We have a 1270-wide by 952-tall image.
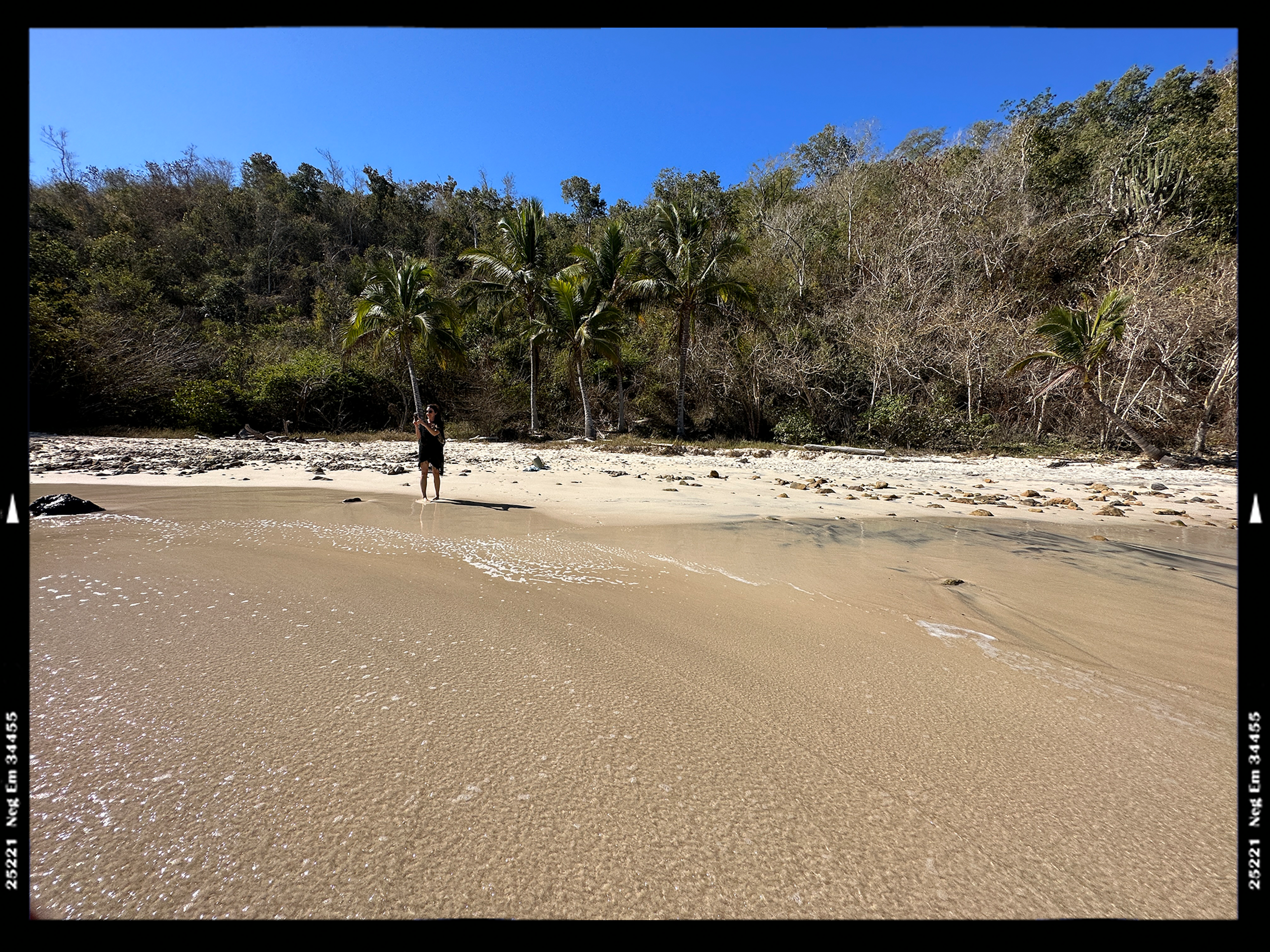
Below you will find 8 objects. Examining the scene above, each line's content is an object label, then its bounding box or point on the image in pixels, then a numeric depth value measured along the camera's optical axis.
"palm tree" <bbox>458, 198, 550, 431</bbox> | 19.11
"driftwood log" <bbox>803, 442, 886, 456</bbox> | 15.02
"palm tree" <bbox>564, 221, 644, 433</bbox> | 18.62
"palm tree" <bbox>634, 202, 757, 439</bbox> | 18.27
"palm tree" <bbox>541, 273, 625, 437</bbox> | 18.25
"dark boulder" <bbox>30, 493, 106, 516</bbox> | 5.02
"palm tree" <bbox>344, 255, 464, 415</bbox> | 18.69
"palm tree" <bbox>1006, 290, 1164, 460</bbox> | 11.84
